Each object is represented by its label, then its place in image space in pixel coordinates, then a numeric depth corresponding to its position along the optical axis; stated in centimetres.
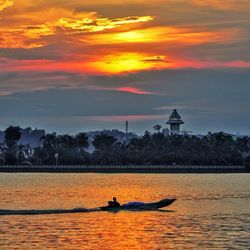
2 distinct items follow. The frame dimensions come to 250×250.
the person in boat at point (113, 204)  10331
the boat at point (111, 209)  9994
